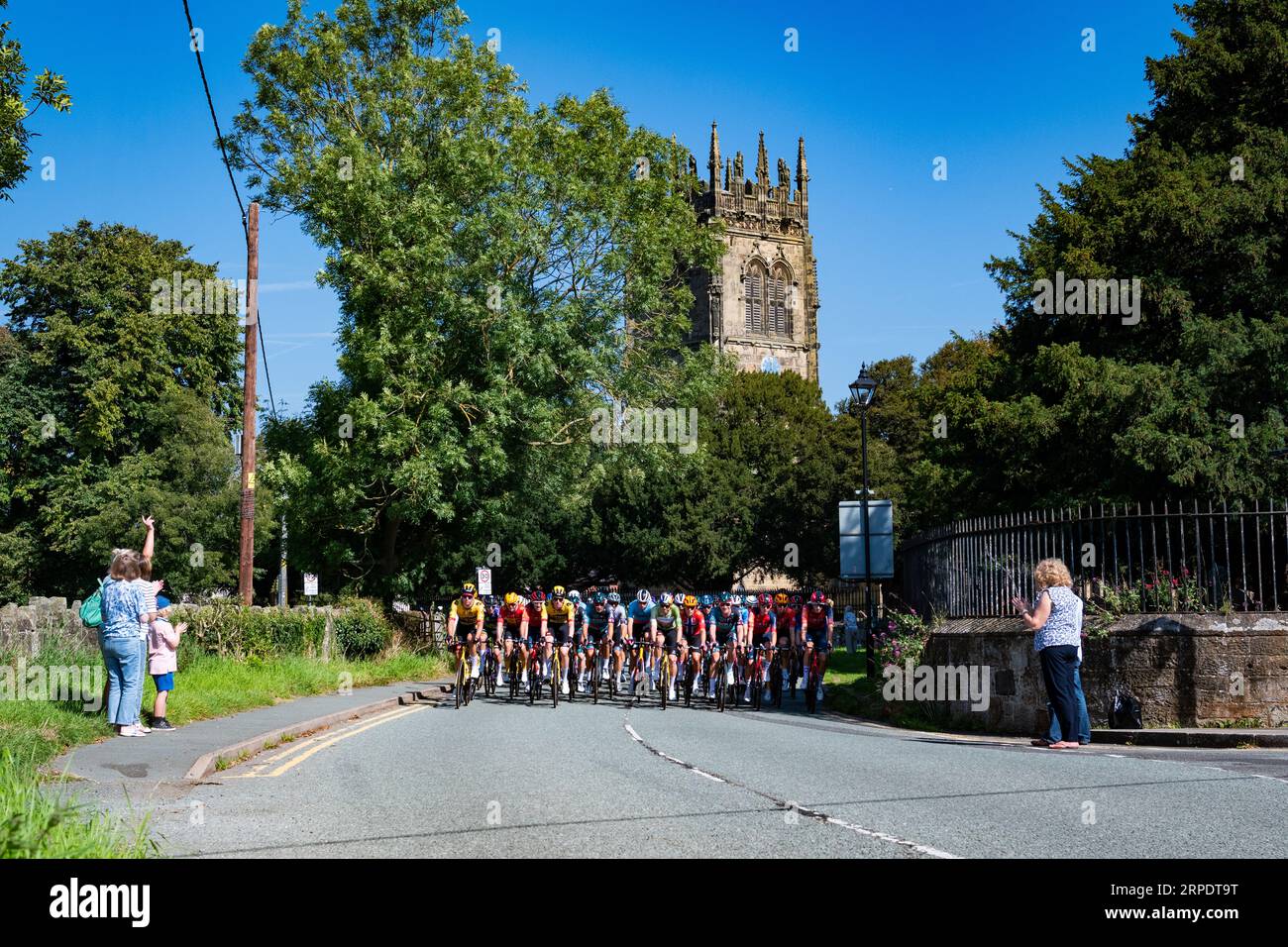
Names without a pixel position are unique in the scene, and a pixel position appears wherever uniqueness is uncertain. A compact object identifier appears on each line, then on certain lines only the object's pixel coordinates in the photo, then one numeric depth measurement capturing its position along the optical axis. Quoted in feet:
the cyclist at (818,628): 70.28
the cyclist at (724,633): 71.18
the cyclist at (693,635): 73.10
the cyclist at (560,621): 71.36
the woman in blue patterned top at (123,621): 39.24
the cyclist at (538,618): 70.33
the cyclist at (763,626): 73.26
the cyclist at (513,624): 71.10
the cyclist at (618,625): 74.02
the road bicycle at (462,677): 67.51
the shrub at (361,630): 92.89
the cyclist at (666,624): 73.77
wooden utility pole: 82.07
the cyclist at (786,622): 72.33
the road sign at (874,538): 79.82
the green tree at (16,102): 42.93
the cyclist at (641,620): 75.15
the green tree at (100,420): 150.10
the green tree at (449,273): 96.73
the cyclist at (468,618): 67.77
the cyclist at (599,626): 75.31
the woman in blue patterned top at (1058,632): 39.29
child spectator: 42.75
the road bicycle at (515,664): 71.97
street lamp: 79.10
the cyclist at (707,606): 75.05
